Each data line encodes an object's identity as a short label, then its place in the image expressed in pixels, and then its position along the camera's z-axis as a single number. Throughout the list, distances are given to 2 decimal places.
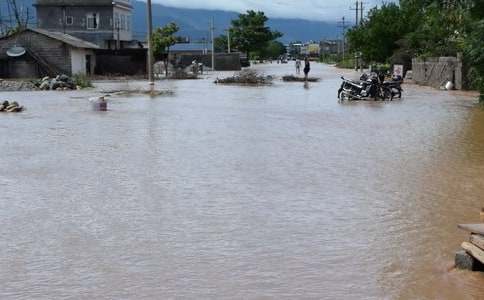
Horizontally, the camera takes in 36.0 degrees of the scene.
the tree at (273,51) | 147.61
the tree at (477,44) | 14.84
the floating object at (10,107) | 26.23
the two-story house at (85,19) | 72.94
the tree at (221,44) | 133.00
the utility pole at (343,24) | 134.01
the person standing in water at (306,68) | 51.47
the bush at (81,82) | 43.03
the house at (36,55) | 53.25
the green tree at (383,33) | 60.19
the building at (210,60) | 89.50
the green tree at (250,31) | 120.88
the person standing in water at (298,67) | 68.77
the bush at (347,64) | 95.09
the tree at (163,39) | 75.79
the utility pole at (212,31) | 88.74
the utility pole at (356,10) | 101.12
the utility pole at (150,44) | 44.81
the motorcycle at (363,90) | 31.48
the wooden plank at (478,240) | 6.61
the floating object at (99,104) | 25.84
